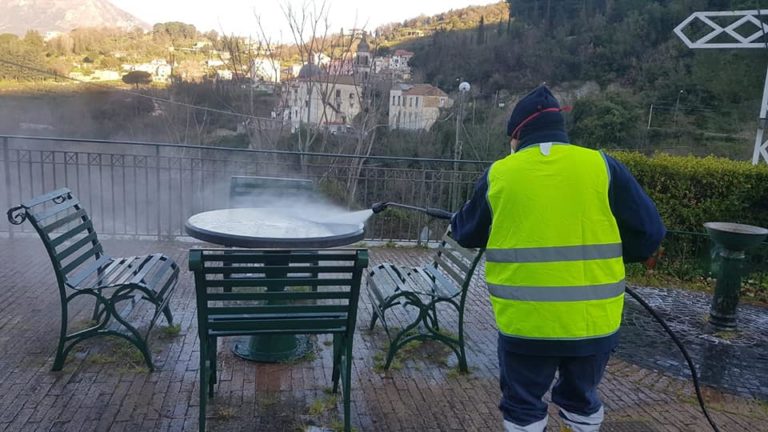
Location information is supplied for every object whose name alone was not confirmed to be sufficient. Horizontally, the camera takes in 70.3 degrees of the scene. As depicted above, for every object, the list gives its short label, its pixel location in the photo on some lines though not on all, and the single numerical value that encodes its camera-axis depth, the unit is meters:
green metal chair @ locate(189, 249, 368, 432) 2.46
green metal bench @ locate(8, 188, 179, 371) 3.02
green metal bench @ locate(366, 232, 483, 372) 3.32
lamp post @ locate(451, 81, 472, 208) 7.14
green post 4.41
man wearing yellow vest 1.91
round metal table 3.08
